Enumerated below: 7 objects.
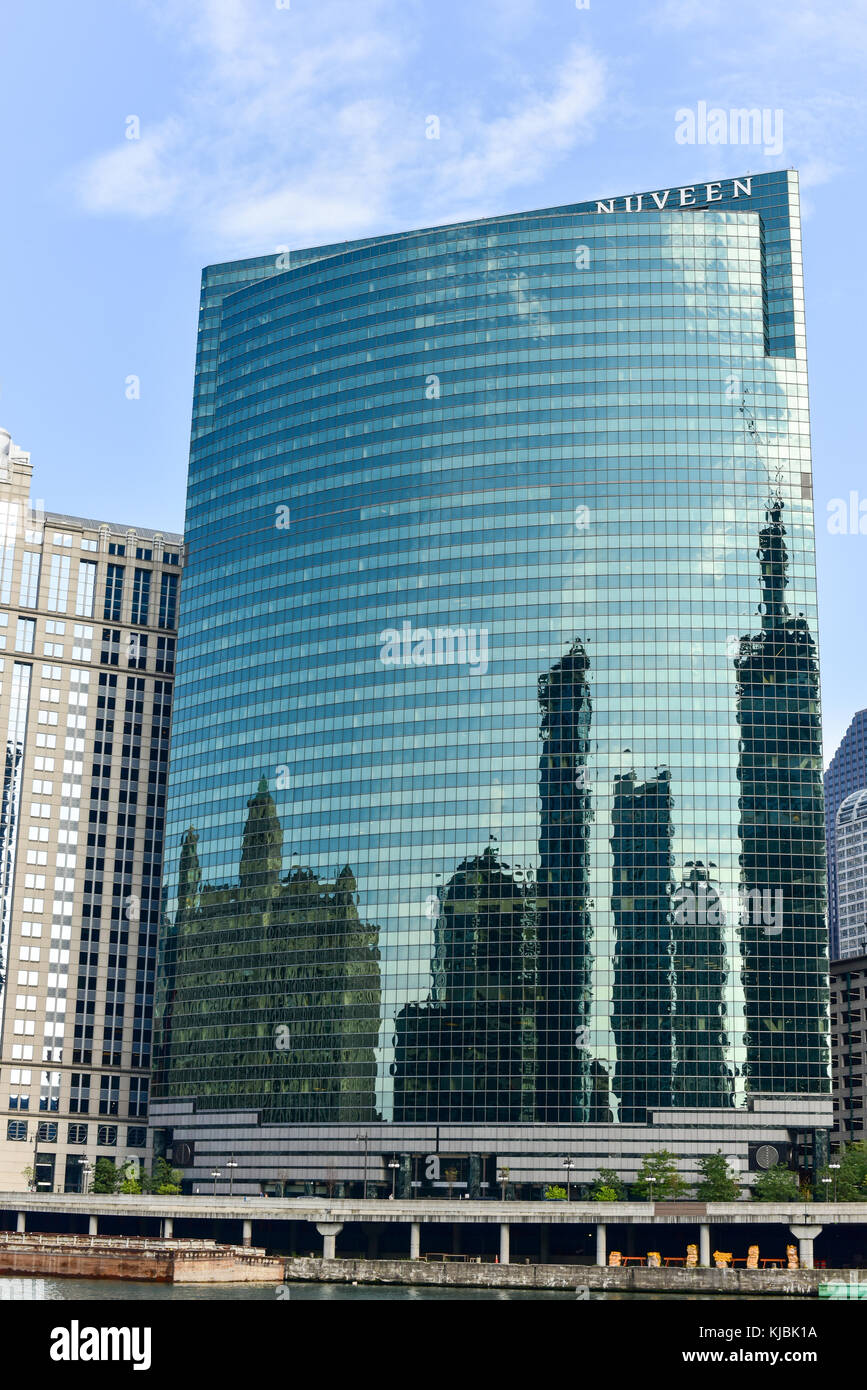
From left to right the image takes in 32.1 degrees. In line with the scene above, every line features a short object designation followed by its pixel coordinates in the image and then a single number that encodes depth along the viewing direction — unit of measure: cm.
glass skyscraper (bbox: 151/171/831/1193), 17825
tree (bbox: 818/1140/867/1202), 17038
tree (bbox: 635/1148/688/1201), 16675
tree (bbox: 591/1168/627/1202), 16925
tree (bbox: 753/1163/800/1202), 16612
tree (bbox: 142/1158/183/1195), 19365
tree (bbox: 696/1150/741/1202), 16625
